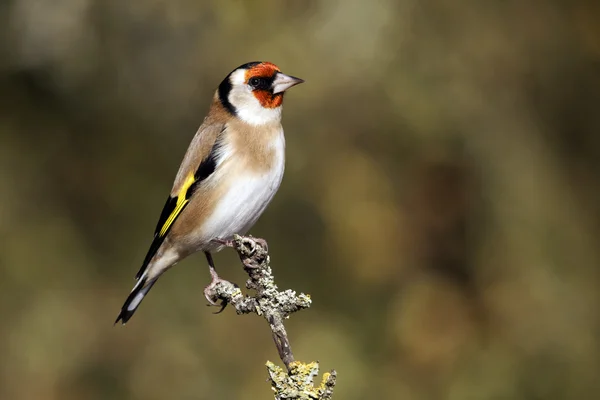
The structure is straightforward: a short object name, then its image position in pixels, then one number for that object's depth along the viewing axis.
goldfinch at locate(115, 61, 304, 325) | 8.98
